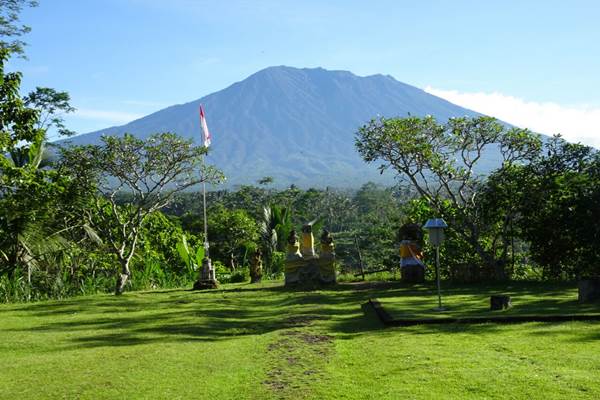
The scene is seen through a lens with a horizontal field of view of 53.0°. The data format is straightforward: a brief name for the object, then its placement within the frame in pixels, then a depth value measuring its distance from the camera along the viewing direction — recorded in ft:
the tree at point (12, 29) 52.80
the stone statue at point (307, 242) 57.05
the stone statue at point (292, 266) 55.93
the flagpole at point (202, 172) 56.71
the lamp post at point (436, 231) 36.09
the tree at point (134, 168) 52.13
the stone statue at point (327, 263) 56.54
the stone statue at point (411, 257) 55.98
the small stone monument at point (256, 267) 64.28
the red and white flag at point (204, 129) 64.44
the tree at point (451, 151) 55.36
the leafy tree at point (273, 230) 83.76
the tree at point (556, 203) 50.06
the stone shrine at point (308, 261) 55.88
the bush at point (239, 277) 71.92
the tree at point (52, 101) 86.43
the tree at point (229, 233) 100.11
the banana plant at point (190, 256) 71.41
